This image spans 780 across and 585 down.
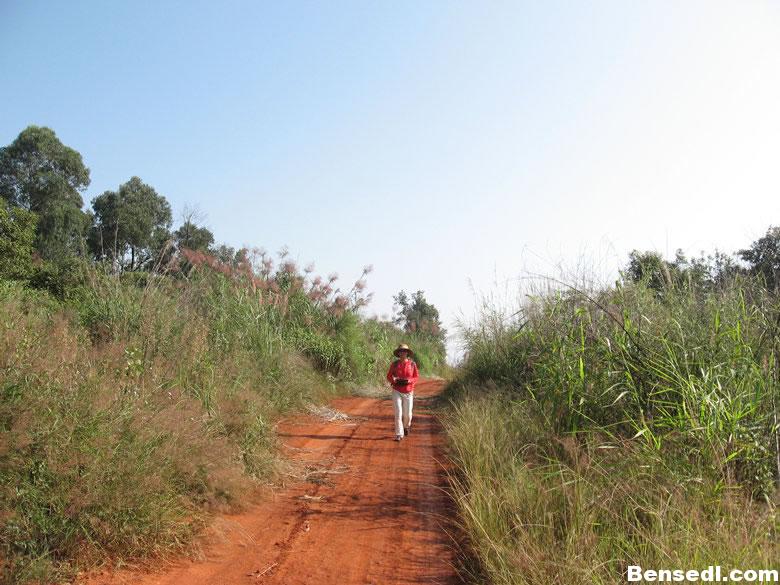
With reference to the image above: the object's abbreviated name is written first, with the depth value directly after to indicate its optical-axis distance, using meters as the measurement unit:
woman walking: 9.30
